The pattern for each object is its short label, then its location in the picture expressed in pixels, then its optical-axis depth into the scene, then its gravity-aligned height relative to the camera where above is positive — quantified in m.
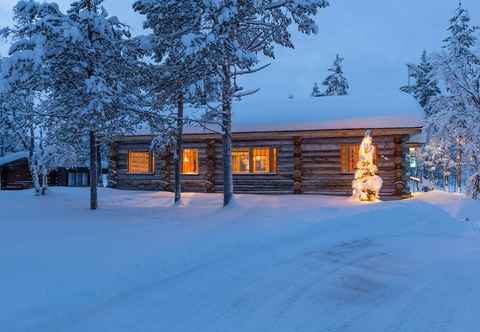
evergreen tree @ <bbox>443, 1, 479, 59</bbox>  36.19 +12.25
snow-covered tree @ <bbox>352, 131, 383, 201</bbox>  15.93 -0.40
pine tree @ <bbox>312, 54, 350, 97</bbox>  47.25 +10.04
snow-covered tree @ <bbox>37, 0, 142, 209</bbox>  12.17 +3.06
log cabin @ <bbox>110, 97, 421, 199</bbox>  18.02 +0.44
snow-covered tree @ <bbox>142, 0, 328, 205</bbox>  12.05 +4.67
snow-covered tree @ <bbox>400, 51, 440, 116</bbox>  41.06 +8.61
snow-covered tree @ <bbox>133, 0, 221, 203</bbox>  13.02 +3.48
